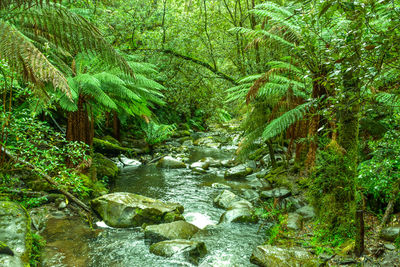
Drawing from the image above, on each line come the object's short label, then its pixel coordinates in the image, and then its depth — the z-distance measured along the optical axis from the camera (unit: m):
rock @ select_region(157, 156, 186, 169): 7.46
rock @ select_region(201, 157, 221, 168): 7.73
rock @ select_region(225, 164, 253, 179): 6.60
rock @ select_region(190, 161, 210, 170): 7.42
